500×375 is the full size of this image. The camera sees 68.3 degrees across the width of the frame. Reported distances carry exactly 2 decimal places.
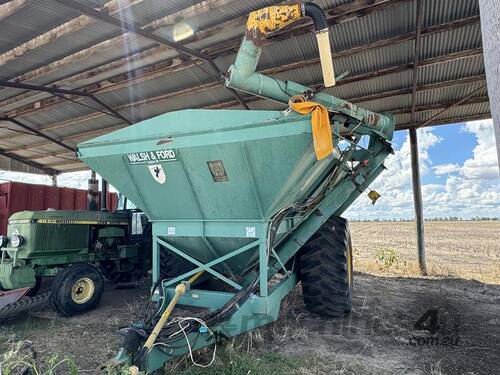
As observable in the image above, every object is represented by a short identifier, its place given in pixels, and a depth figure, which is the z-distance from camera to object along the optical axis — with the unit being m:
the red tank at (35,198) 7.77
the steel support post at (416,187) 9.04
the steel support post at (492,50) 1.37
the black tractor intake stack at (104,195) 6.78
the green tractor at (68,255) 4.95
